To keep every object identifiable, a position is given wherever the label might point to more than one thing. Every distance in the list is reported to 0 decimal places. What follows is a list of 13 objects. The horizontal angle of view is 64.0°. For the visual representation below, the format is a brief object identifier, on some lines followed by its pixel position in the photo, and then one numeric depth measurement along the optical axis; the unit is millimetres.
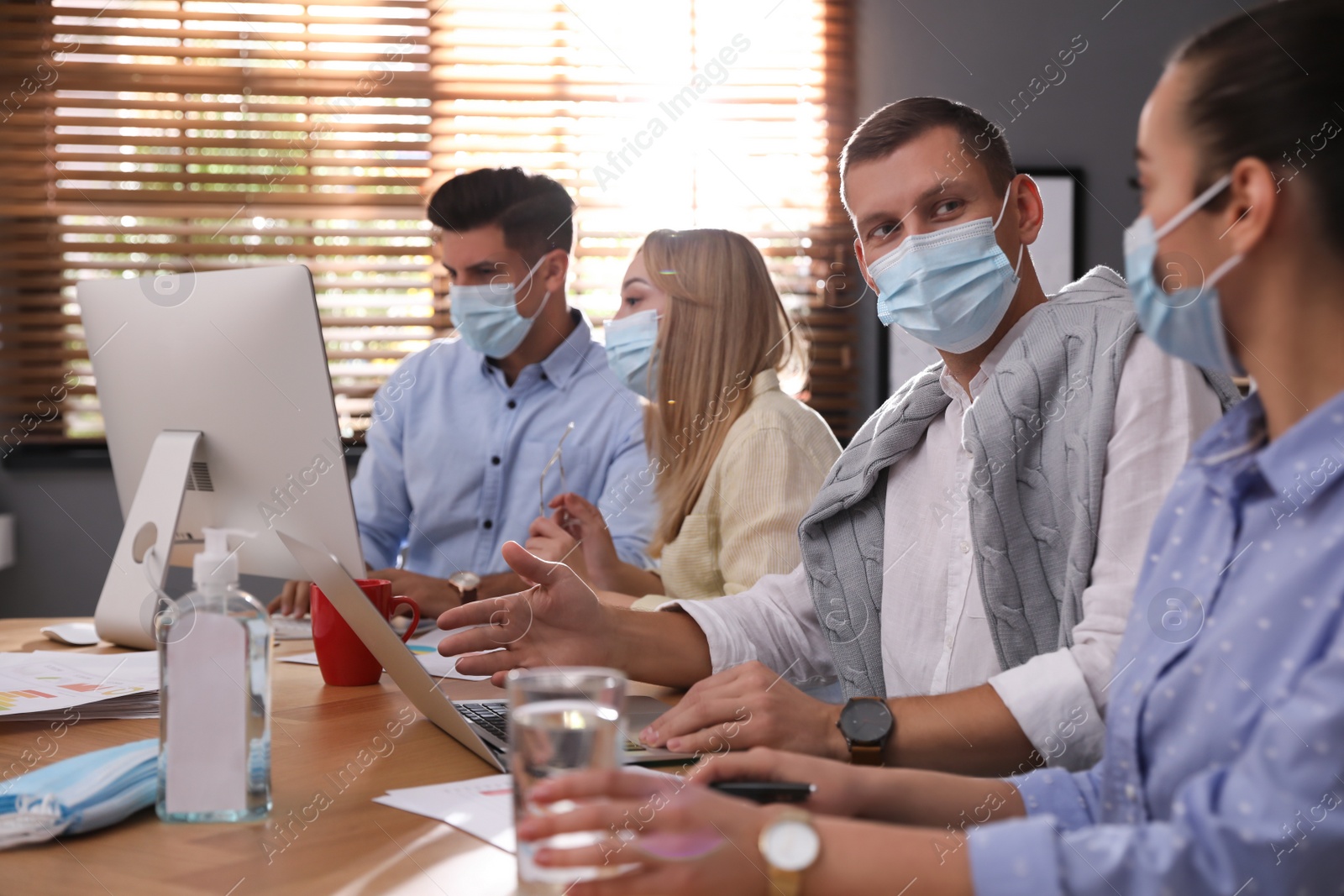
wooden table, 676
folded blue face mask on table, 743
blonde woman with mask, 1683
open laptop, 896
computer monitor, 1260
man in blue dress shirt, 2342
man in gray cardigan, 997
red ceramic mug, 1255
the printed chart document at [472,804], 762
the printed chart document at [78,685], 1093
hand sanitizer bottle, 775
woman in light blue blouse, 574
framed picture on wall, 3168
